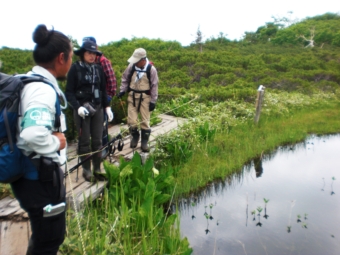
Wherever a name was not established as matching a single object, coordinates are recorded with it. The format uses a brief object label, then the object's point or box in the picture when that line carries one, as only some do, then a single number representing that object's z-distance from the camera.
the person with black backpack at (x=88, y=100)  4.49
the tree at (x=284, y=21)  46.72
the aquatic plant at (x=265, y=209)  5.56
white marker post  9.61
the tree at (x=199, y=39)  28.60
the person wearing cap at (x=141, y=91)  6.07
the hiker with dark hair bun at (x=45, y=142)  2.20
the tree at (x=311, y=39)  34.42
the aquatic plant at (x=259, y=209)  5.60
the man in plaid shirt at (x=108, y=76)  5.43
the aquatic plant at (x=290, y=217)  5.18
